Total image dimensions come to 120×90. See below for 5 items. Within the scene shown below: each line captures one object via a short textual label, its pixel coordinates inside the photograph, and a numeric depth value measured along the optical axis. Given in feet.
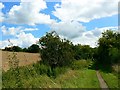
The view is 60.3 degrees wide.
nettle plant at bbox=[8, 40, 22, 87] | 14.55
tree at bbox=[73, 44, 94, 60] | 79.81
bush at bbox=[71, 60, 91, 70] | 54.02
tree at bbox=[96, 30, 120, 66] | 62.71
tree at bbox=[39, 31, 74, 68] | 33.65
